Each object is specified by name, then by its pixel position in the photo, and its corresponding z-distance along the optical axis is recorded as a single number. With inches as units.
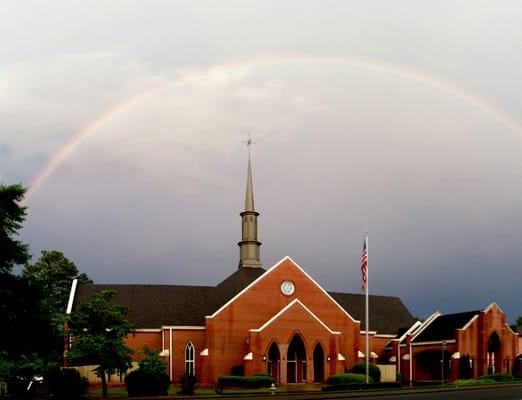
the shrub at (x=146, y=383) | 1838.1
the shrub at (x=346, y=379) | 2382.8
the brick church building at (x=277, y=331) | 2640.3
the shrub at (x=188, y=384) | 1968.5
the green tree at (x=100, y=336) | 1900.8
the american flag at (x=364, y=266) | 2204.7
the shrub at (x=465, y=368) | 2669.8
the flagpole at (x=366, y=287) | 2202.3
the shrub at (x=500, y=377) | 2281.0
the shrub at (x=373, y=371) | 2632.9
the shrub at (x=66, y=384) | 1785.2
